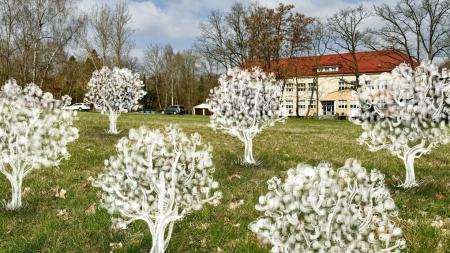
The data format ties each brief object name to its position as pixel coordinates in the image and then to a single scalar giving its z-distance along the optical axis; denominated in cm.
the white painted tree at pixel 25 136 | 754
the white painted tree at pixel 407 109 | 980
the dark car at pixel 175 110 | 7694
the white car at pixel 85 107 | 7449
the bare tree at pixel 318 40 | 6787
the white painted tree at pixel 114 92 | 2022
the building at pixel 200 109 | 9201
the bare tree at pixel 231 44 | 6638
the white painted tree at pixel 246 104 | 1323
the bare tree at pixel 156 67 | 9425
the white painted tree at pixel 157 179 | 510
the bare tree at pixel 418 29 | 5153
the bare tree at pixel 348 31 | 6269
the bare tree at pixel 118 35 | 6246
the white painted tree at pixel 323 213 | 368
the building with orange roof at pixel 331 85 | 8175
